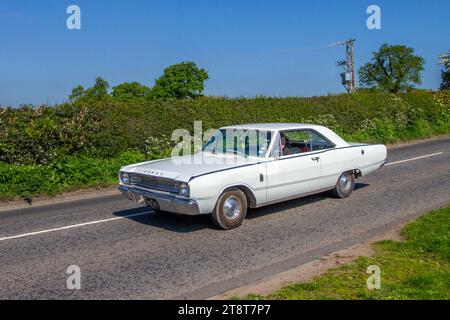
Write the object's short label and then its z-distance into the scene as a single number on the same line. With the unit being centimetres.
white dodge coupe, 718
